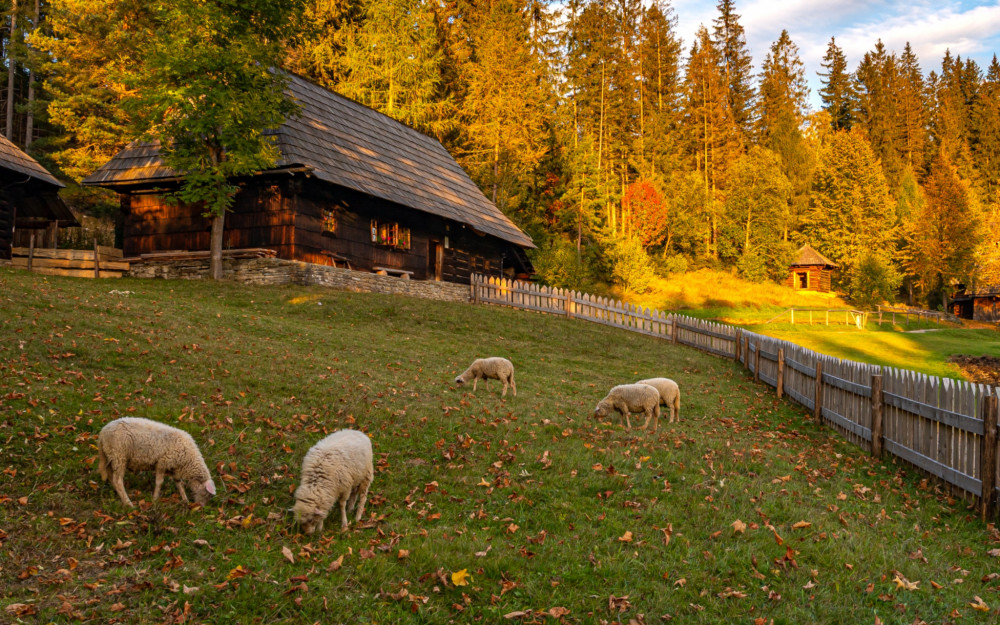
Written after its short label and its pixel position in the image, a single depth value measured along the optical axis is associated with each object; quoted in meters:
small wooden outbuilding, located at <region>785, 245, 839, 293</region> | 52.53
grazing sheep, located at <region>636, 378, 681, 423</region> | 11.20
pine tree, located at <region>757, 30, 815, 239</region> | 60.53
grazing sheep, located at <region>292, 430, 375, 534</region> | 5.96
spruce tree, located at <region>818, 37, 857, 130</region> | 74.38
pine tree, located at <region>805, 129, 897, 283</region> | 54.22
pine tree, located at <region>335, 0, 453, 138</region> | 36.53
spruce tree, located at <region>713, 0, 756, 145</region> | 66.12
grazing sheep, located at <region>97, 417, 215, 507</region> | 6.29
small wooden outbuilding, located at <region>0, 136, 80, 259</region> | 22.39
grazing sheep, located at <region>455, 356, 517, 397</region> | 12.32
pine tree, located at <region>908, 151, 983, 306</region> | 48.31
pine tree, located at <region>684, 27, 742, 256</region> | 58.72
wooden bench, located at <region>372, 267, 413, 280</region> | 26.48
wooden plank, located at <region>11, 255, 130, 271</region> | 23.06
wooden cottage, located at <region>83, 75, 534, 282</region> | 23.58
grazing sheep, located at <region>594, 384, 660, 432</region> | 10.30
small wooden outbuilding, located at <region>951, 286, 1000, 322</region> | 45.80
